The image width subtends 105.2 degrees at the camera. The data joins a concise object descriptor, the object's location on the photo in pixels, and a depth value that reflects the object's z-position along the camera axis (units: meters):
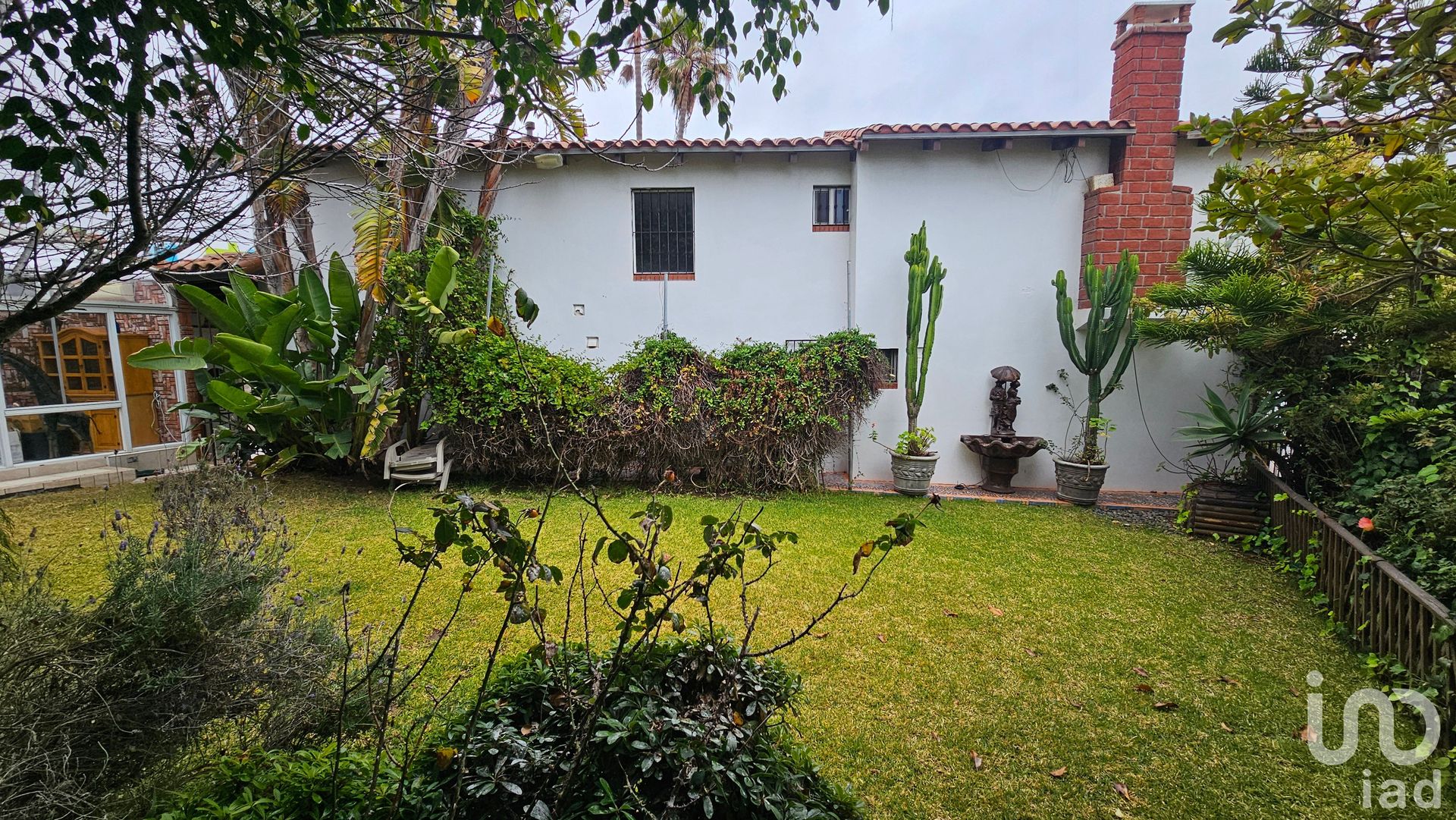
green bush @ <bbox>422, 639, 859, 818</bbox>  1.39
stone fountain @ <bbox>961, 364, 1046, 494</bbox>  7.82
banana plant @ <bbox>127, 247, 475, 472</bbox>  6.02
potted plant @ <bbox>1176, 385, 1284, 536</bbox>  5.73
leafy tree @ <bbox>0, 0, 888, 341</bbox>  1.54
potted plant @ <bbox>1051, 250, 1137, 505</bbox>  7.26
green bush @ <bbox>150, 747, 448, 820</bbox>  1.48
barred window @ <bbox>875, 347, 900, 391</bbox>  8.55
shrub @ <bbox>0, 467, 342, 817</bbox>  1.56
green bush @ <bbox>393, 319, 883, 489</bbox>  7.34
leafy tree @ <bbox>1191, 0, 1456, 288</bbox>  1.87
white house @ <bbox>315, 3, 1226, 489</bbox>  7.60
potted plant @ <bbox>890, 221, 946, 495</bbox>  7.64
